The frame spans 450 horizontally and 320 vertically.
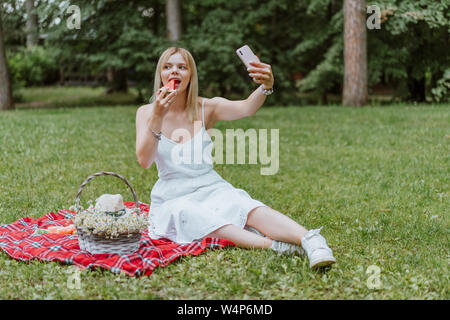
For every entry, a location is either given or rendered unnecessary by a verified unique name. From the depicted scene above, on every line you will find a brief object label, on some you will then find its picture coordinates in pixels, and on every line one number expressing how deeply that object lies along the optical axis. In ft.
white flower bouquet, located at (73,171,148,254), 11.18
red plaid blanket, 11.03
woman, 12.03
